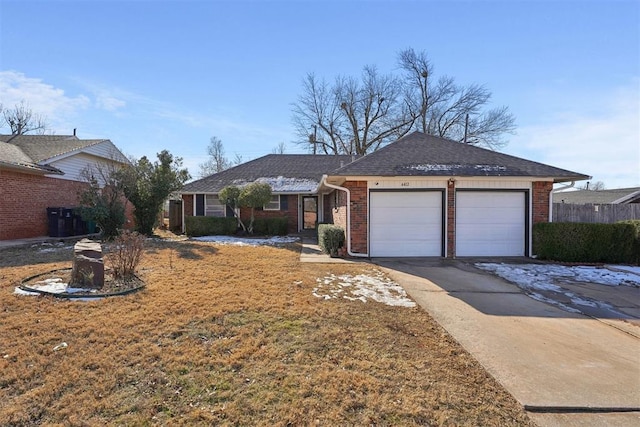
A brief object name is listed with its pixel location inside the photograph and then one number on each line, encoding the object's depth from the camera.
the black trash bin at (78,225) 14.69
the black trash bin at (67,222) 14.17
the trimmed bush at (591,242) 8.91
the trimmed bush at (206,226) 15.48
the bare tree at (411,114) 29.16
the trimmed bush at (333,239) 9.69
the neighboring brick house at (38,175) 12.84
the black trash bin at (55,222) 14.06
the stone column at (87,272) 5.87
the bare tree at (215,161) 44.41
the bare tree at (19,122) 27.19
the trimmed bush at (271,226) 16.16
